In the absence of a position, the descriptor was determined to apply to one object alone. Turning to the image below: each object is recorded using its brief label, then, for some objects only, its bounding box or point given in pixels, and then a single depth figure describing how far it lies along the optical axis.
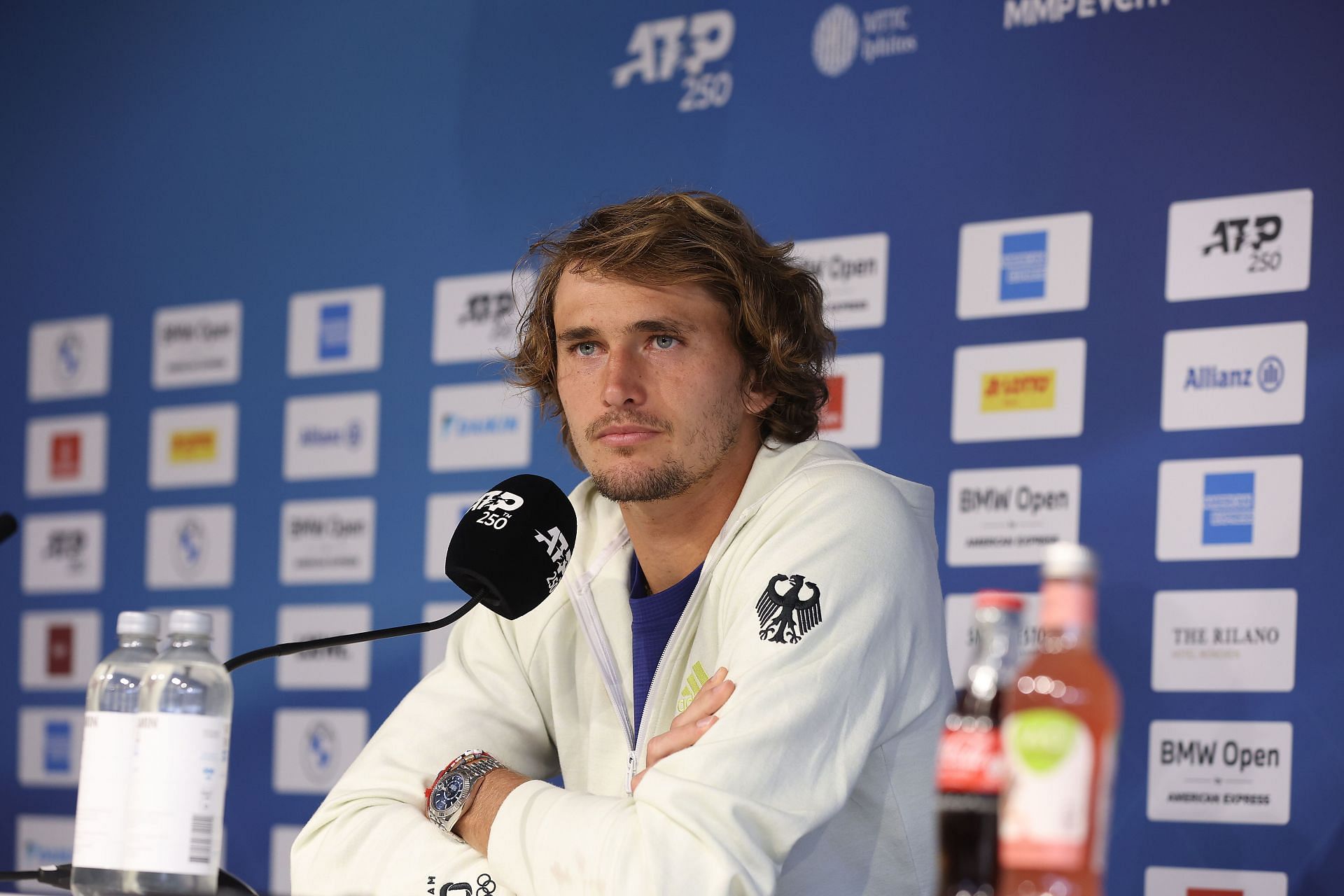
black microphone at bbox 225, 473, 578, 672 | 5.13
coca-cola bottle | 4.57
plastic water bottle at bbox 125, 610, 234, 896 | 4.78
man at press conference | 4.97
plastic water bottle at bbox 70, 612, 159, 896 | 4.80
